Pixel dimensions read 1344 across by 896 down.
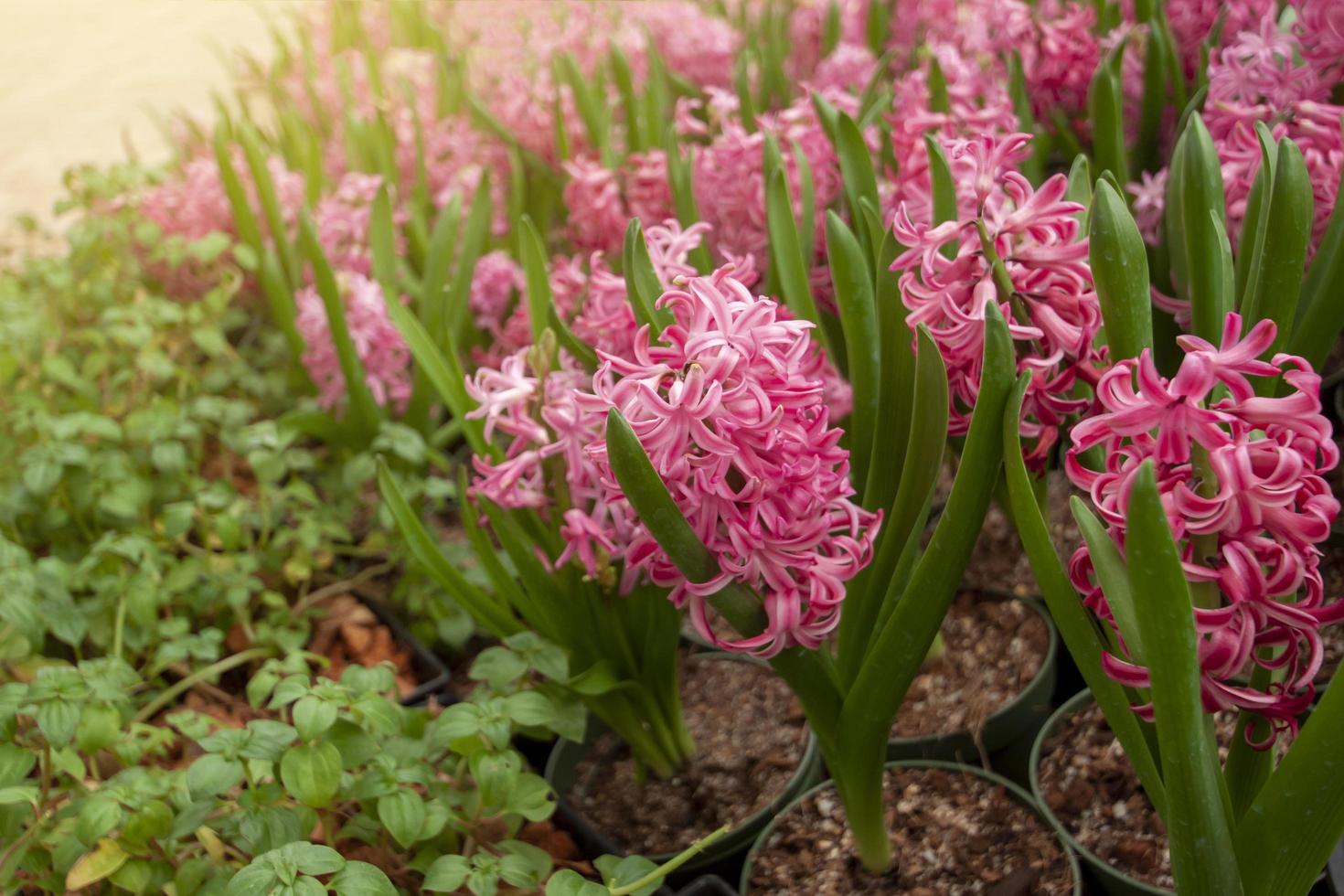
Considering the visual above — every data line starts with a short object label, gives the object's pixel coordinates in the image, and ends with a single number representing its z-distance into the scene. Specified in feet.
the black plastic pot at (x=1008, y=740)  2.07
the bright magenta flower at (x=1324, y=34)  2.03
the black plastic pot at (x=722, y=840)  1.99
